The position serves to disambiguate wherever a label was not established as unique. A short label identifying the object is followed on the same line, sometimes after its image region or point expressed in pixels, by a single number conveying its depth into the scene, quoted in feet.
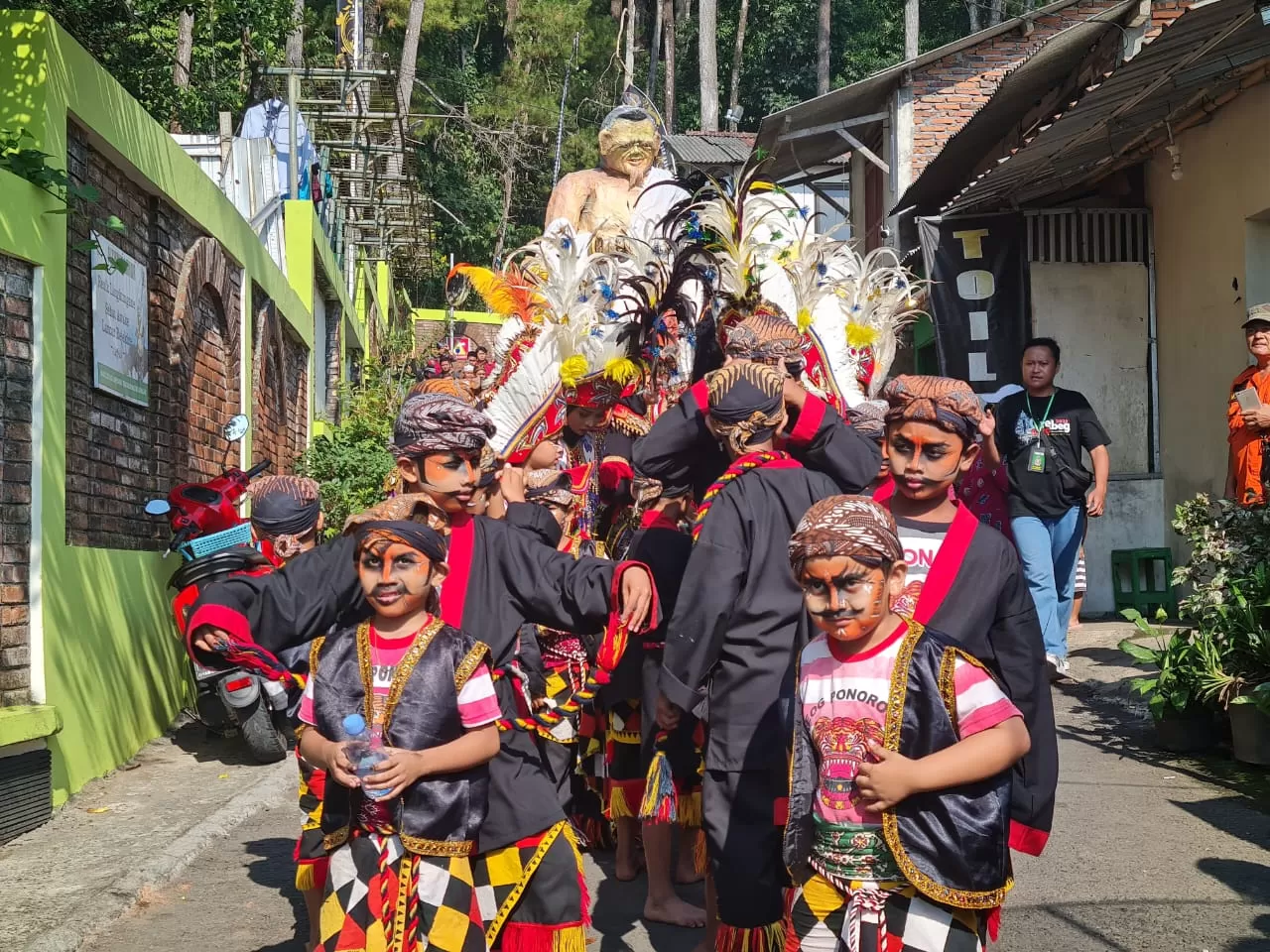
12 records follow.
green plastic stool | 37.50
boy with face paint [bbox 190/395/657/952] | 12.87
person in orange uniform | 24.81
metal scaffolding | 73.92
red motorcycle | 25.05
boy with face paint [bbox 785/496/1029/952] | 10.03
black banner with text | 40.96
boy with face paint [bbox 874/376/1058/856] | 11.77
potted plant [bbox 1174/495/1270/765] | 21.18
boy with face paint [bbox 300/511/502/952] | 11.51
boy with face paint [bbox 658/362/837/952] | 13.71
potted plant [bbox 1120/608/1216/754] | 22.38
